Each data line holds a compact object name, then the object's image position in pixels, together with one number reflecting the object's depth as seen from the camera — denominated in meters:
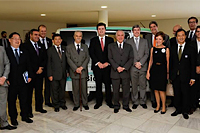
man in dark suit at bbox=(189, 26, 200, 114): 3.38
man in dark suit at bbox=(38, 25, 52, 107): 3.88
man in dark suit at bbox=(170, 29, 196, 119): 3.29
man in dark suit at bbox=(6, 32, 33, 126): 2.94
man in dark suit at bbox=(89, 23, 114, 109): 3.73
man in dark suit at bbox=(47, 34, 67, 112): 3.66
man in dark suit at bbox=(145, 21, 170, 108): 3.87
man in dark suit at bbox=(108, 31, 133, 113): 3.61
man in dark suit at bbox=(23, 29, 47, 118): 3.42
